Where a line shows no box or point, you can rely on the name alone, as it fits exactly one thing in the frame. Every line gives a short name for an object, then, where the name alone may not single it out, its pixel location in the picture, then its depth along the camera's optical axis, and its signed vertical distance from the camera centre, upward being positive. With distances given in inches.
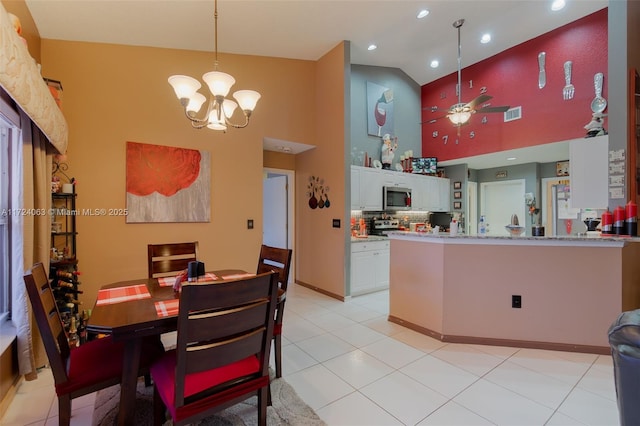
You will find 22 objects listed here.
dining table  54.2 -21.2
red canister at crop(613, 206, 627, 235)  111.7 -3.4
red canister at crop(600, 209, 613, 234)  116.2 -4.3
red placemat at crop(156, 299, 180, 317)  60.8 -21.1
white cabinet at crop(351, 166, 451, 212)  187.5 +19.0
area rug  70.6 -51.1
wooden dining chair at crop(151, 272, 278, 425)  48.9 -25.2
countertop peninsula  102.8 -28.8
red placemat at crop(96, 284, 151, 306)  70.6 -21.3
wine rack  103.7 -19.2
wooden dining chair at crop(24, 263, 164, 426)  54.3 -32.6
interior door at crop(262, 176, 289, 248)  211.9 +1.1
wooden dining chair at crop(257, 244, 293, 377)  85.9 -19.6
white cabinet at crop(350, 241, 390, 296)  174.9 -34.0
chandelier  78.7 +34.5
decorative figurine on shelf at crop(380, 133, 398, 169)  216.4 +46.4
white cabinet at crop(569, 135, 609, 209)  129.7 +18.9
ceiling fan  152.0 +57.1
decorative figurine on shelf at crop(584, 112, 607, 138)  136.7 +41.3
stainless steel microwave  203.9 +11.3
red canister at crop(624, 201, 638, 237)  109.5 -2.9
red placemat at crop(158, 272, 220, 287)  86.7 -21.2
